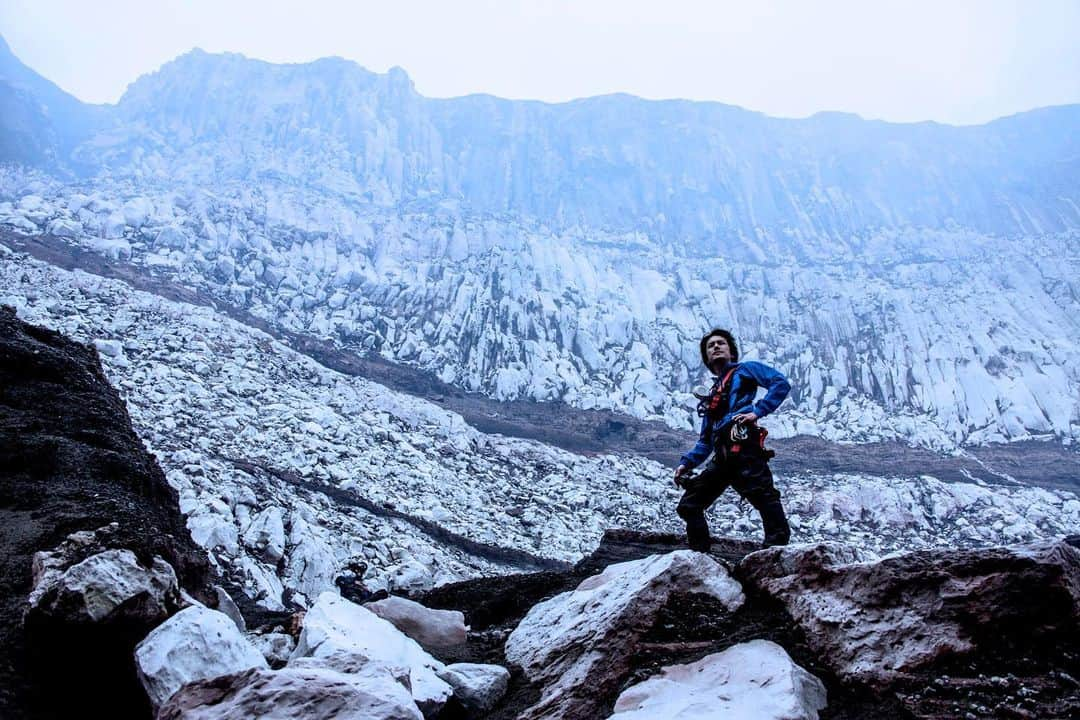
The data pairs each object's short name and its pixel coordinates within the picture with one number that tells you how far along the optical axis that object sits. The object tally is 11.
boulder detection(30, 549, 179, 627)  2.58
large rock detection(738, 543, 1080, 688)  2.21
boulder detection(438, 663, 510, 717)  2.89
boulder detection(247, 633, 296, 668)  3.29
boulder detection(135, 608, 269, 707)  2.42
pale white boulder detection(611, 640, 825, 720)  2.17
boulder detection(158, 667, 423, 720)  2.04
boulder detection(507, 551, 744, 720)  2.71
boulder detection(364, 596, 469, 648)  3.97
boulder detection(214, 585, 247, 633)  4.03
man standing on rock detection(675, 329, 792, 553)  3.58
